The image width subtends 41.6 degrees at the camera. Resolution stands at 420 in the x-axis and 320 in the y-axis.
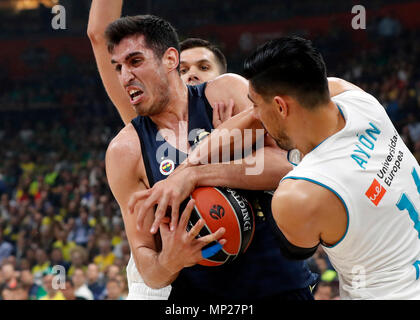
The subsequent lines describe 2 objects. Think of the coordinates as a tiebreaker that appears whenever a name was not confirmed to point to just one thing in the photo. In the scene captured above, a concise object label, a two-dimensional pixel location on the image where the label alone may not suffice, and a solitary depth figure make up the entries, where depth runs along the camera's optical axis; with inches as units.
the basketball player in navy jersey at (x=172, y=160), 100.6
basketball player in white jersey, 79.6
